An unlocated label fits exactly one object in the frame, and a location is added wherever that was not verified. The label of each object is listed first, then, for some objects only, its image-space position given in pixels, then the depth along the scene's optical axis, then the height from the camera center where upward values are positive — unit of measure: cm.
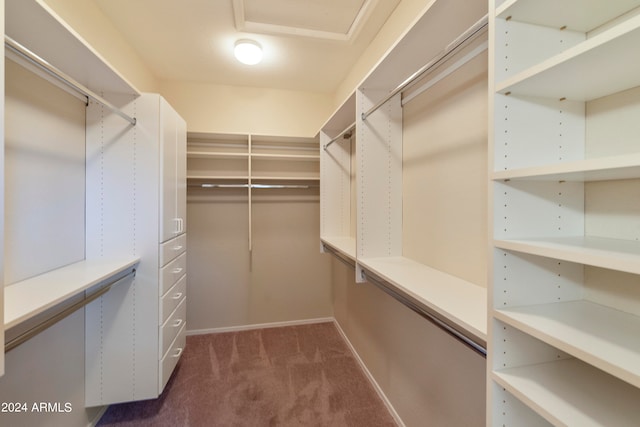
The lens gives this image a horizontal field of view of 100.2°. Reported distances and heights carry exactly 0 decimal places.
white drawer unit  177 -24
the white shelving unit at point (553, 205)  63 +2
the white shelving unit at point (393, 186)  97 +18
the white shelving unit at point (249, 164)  293 +57
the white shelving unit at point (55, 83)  97 +71
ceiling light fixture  221 +136
